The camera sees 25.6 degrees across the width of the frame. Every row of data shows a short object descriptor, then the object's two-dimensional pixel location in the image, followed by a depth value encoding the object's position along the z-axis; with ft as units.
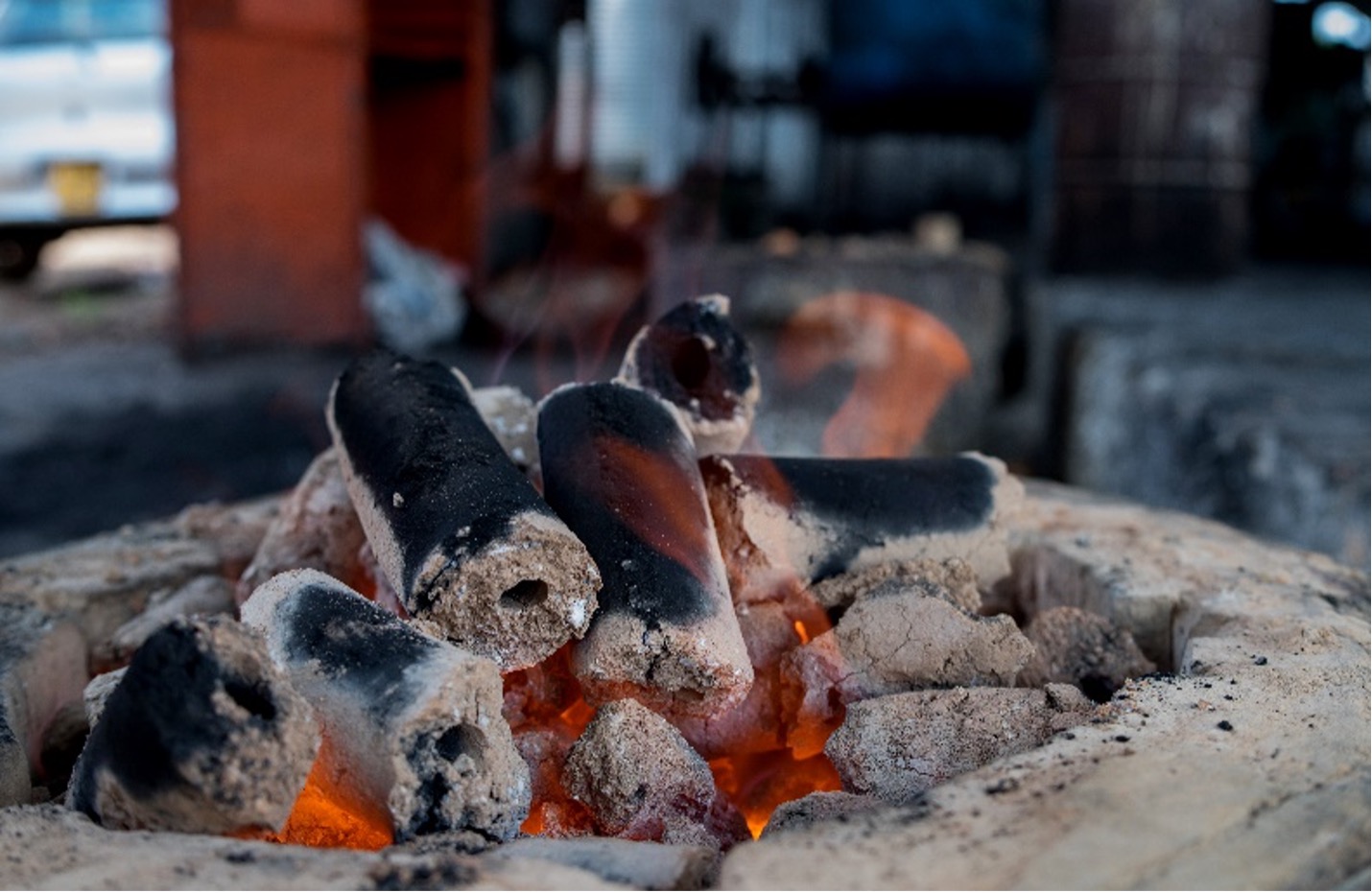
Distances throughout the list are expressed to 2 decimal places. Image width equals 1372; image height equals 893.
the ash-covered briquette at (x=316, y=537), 3.26
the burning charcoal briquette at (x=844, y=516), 3.16
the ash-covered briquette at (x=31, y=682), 2.97
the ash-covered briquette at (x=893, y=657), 3.07
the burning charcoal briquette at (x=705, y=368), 3.28
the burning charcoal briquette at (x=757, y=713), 3.08
